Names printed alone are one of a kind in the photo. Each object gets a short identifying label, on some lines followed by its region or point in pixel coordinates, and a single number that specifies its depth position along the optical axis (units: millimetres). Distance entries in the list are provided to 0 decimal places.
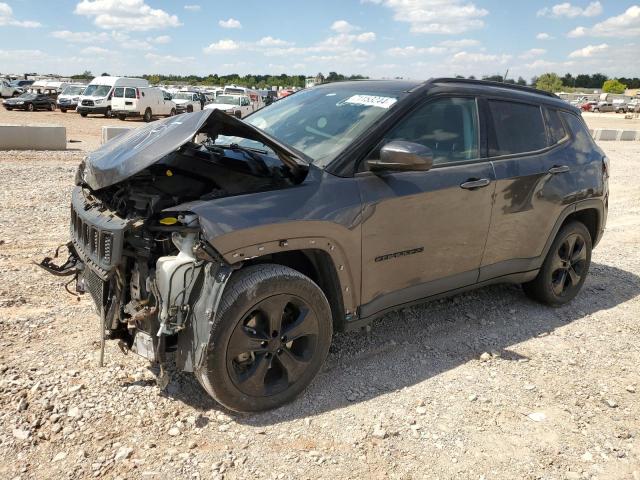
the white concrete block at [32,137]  12289
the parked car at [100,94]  27922
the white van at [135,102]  27281
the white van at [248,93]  32037
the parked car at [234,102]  27853
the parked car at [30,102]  31016
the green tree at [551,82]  102188
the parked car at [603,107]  69438
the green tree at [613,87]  116125
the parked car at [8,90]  40756
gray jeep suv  2820
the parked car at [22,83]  42819
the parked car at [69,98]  31577
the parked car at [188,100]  32312
